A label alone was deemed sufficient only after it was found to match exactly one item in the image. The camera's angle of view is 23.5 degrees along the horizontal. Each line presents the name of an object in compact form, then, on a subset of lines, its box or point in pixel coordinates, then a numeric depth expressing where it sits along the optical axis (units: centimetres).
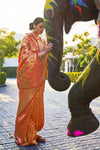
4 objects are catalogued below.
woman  335
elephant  169
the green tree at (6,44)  1609
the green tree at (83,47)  2550
